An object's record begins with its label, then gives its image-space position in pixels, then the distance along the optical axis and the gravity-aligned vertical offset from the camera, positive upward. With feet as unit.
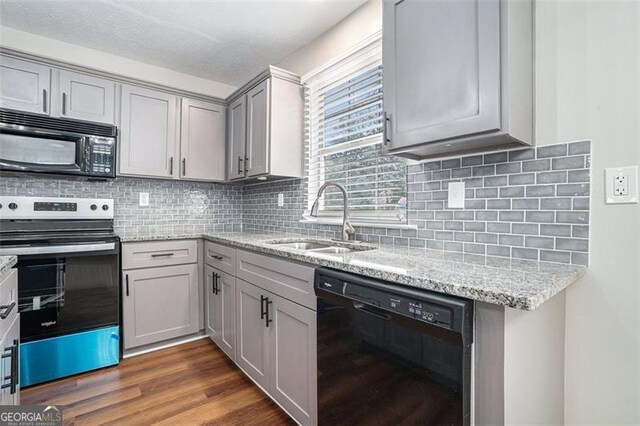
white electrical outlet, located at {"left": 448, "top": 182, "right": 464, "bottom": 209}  4.82 +0.28
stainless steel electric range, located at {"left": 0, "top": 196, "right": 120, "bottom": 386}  6.42 -1.62
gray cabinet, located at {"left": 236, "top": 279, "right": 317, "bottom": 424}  4.73 -2.38
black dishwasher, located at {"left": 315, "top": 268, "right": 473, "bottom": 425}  2.80 -1.52
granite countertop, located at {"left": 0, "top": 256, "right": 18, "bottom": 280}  3.57 -0.65
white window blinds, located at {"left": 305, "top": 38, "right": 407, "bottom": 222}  6.17 +1.62
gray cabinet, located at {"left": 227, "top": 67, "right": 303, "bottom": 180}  7.75 +2.26
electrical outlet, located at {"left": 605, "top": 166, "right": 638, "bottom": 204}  3.31 +0.31
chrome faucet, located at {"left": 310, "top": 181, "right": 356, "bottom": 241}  6.32 -0.24
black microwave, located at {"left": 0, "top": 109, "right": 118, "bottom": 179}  6.63 +1.51
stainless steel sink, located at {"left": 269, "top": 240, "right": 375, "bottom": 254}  6.07 -0.71
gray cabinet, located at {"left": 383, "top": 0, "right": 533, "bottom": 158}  3.49 +1.72
